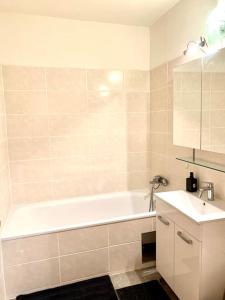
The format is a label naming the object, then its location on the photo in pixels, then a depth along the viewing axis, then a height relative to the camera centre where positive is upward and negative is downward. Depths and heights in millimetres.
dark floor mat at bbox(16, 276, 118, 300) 1783 -1356
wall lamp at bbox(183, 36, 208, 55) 1759 +655
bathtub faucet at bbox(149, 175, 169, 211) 2486 -664
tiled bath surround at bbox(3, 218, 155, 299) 1813 -1099
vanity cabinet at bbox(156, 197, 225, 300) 1387 -877
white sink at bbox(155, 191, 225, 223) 1421 -599
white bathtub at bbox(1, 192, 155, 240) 2312 -947
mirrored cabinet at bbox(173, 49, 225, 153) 1640 +170
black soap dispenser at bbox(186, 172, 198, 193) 1917 -513
